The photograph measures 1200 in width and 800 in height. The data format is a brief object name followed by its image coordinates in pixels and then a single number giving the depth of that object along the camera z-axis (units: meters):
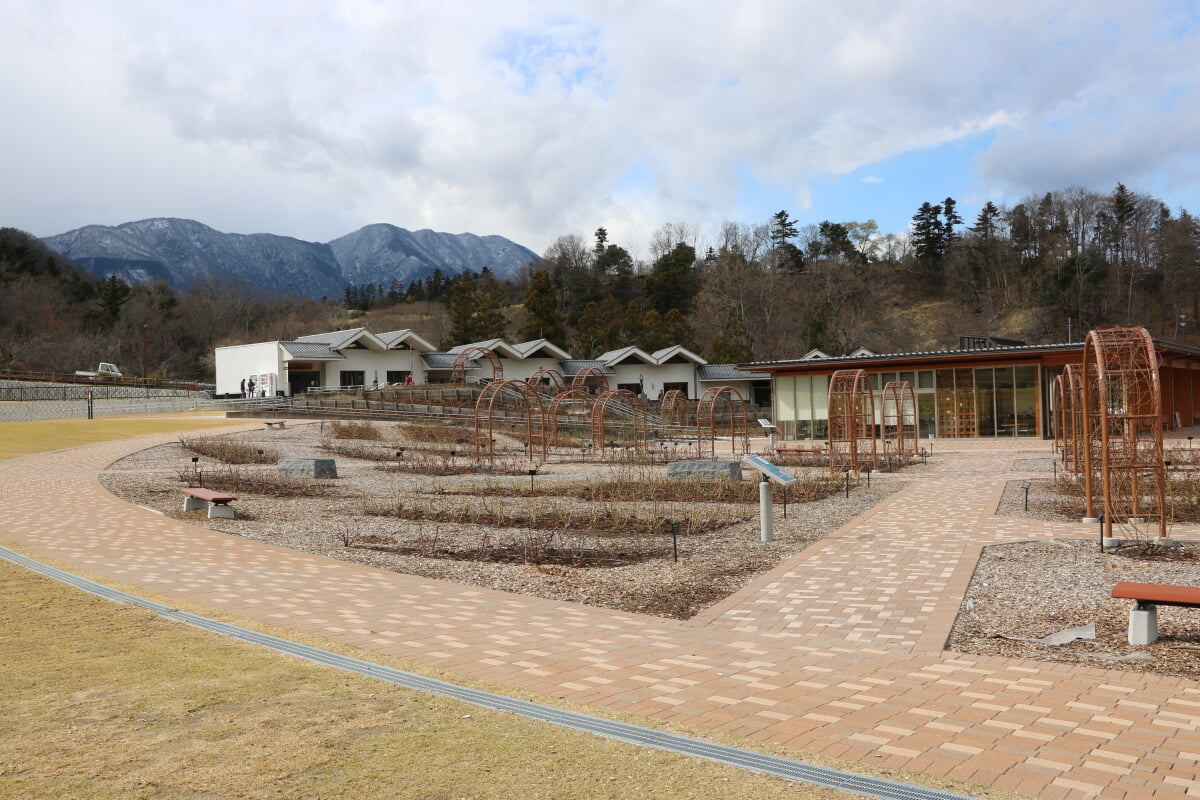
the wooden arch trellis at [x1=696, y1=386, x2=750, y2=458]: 26.62
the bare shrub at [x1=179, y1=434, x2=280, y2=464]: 21.22
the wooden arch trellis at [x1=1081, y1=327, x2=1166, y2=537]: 8.93
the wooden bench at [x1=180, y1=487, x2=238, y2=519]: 11.90
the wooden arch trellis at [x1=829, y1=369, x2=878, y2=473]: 19.20
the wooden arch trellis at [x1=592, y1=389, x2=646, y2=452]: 26.61
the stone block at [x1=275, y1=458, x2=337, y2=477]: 18.08
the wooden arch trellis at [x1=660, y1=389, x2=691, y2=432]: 38.36
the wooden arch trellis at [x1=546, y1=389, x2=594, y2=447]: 29.67
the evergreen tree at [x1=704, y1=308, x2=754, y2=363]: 59.91
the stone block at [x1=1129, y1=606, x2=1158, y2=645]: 5.52
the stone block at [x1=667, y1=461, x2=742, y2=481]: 17.02
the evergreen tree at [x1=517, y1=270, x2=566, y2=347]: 67.19
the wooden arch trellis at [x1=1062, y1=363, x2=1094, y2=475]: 15.52
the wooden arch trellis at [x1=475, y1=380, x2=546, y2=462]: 24.84
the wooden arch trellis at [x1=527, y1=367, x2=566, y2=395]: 50.62
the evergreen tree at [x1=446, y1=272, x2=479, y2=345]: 66.38
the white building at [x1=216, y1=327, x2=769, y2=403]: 52.09
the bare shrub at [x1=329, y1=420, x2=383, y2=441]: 29.80
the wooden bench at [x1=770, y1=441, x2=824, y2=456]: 23.08
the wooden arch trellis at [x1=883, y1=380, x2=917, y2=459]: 32.84
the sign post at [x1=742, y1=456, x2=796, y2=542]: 9.92
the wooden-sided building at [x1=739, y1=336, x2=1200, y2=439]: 32.06
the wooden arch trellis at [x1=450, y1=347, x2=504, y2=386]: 48.16
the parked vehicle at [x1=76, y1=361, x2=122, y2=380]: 53.62
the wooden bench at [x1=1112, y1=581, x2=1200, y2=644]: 5.45
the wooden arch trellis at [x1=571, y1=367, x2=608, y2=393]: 34.44
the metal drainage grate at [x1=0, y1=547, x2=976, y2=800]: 3.33
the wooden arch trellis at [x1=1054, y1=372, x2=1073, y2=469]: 17.75
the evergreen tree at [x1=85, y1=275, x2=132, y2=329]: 66.88
